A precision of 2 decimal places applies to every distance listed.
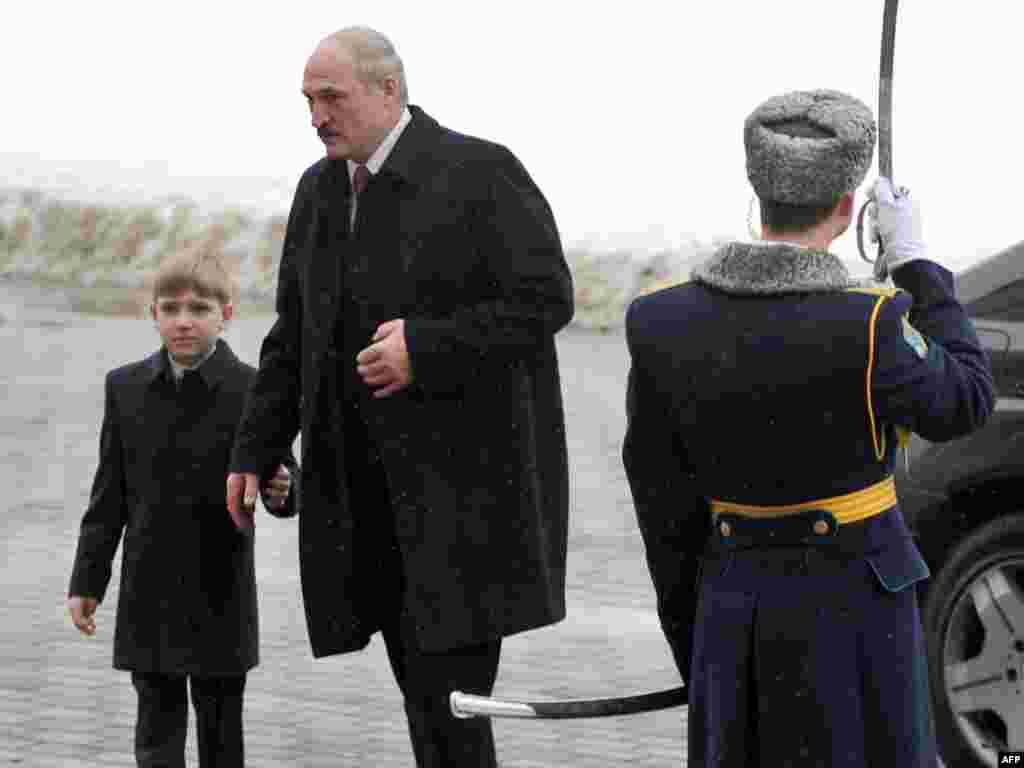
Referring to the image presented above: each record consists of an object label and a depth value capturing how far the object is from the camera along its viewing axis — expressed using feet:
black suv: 30.56
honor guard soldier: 20.11
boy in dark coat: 29.51
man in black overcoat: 25.90
